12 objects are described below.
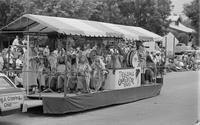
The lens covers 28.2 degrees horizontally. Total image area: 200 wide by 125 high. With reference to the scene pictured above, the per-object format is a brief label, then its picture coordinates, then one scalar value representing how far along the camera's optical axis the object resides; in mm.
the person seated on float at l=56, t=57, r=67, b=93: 13505
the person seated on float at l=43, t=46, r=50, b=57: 14909
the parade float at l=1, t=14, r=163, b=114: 12414
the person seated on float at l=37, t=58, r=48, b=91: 13621
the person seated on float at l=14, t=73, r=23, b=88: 14152
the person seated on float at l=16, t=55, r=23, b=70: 16469
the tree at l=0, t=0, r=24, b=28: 37147
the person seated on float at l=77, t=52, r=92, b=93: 13612
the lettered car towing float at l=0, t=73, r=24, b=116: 10164
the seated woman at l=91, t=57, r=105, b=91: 14355
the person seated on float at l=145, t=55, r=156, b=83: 18625
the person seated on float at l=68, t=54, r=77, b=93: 13719
